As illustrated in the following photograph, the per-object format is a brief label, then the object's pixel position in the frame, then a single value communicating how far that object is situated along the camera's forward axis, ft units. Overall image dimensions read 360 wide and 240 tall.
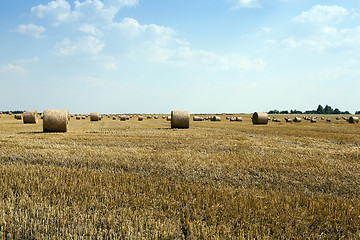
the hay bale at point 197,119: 151.33
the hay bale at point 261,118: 100.92
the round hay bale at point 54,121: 57.36
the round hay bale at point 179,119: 74.25
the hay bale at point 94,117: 141.90
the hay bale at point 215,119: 150.88
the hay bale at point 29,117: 97.71
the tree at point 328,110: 467.03
